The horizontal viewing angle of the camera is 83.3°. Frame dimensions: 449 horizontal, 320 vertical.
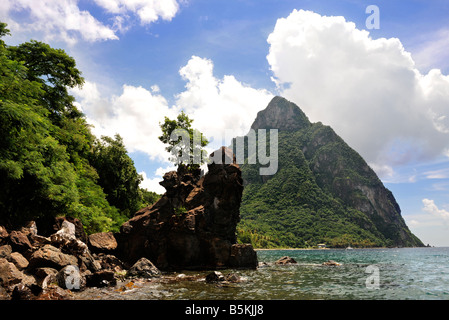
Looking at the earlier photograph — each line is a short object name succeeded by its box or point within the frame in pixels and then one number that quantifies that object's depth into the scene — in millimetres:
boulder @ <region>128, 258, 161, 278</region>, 25125
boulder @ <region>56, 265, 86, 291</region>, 15961
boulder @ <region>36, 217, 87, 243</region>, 22844
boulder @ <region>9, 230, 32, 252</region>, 17172
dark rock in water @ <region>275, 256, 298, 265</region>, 46712
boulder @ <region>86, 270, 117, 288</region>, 18109
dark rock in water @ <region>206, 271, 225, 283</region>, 22134
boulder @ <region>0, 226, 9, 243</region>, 16734
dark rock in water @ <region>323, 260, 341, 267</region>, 43250
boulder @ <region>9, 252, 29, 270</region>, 15477
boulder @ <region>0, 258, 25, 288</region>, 13176
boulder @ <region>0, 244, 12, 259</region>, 15228
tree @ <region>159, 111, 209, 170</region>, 43625
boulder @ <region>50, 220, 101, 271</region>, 20500
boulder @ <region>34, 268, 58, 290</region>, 14820
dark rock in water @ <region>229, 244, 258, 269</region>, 34906
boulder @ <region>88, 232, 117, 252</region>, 28759
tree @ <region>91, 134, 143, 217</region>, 48625
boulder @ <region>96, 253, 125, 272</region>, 26062
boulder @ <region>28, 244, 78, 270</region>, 16317
